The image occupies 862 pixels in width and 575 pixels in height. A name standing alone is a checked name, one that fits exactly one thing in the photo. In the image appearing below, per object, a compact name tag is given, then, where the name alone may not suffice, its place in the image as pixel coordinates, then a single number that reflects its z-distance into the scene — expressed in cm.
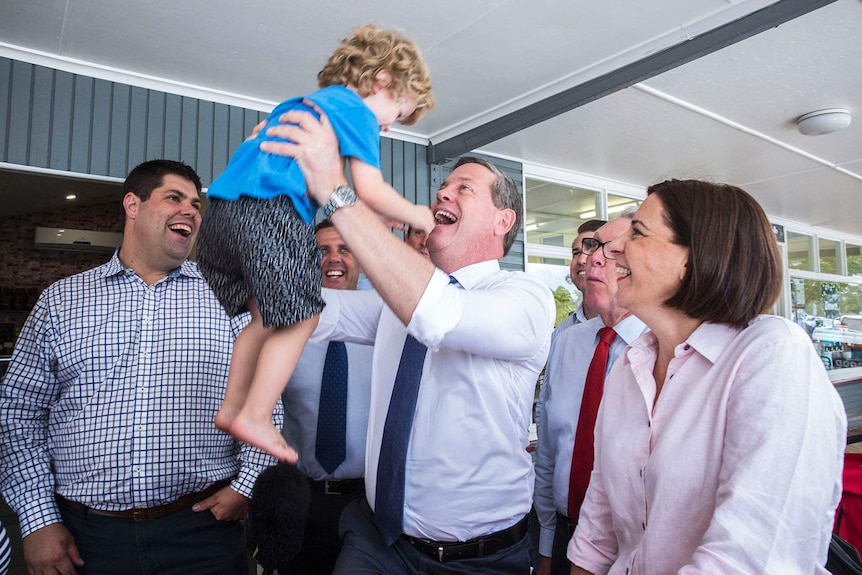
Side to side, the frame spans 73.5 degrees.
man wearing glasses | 202
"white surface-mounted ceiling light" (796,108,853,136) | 445
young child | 115
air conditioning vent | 979
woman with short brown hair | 98
